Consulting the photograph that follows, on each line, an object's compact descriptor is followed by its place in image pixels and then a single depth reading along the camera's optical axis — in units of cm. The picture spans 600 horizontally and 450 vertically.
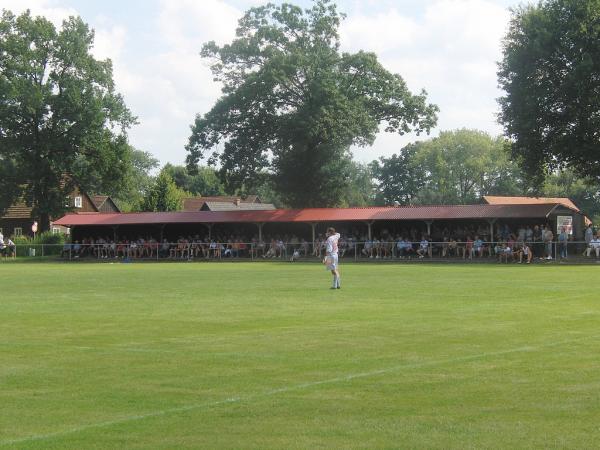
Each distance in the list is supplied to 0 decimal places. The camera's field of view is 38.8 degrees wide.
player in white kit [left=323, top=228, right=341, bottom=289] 2508
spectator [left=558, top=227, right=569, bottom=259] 4400
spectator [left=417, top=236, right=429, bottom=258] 4966
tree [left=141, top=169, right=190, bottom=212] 8906
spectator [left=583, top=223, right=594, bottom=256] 4528
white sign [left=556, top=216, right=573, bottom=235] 5019
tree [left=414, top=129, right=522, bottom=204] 12731
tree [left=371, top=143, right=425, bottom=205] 13112
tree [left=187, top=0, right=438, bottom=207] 6688
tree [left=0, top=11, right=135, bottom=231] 7244
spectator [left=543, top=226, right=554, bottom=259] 4416
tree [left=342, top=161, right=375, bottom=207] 14075
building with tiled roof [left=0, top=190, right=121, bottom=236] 9856
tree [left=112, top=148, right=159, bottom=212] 13520
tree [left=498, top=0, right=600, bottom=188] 4959
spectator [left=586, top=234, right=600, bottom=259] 4409
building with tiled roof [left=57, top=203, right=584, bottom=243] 5253
